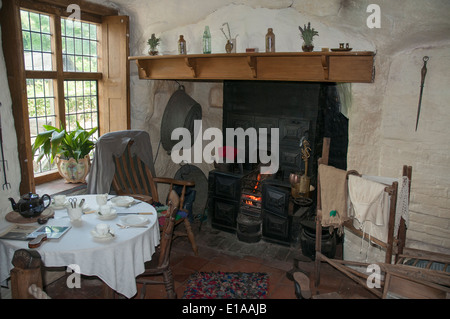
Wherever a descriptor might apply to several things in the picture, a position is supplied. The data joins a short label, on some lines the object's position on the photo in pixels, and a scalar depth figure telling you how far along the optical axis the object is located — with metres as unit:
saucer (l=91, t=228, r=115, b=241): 2.52
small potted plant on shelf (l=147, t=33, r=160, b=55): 4.22
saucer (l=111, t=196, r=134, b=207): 3.14
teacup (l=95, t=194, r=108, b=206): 3.10
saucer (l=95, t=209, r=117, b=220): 2.86
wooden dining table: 2.40
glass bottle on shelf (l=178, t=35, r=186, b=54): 4.09
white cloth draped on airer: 2.78
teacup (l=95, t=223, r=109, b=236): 2.53
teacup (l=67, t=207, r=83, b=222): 2.77
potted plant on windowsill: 3.52
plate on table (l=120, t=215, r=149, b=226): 2.78
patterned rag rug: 3.31
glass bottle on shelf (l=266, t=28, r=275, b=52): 3.51
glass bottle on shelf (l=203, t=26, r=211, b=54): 3.89
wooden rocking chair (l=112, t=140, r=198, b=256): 3.90
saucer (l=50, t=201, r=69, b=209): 3.01
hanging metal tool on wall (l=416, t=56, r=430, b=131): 3.08
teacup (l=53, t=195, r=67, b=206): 3.03
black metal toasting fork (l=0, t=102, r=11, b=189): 2.98
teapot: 2.73
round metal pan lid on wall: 4.80
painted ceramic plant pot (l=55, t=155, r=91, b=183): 3.74
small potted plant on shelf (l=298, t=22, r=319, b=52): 3.31
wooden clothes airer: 2.74
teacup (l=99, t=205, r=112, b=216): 2.87
